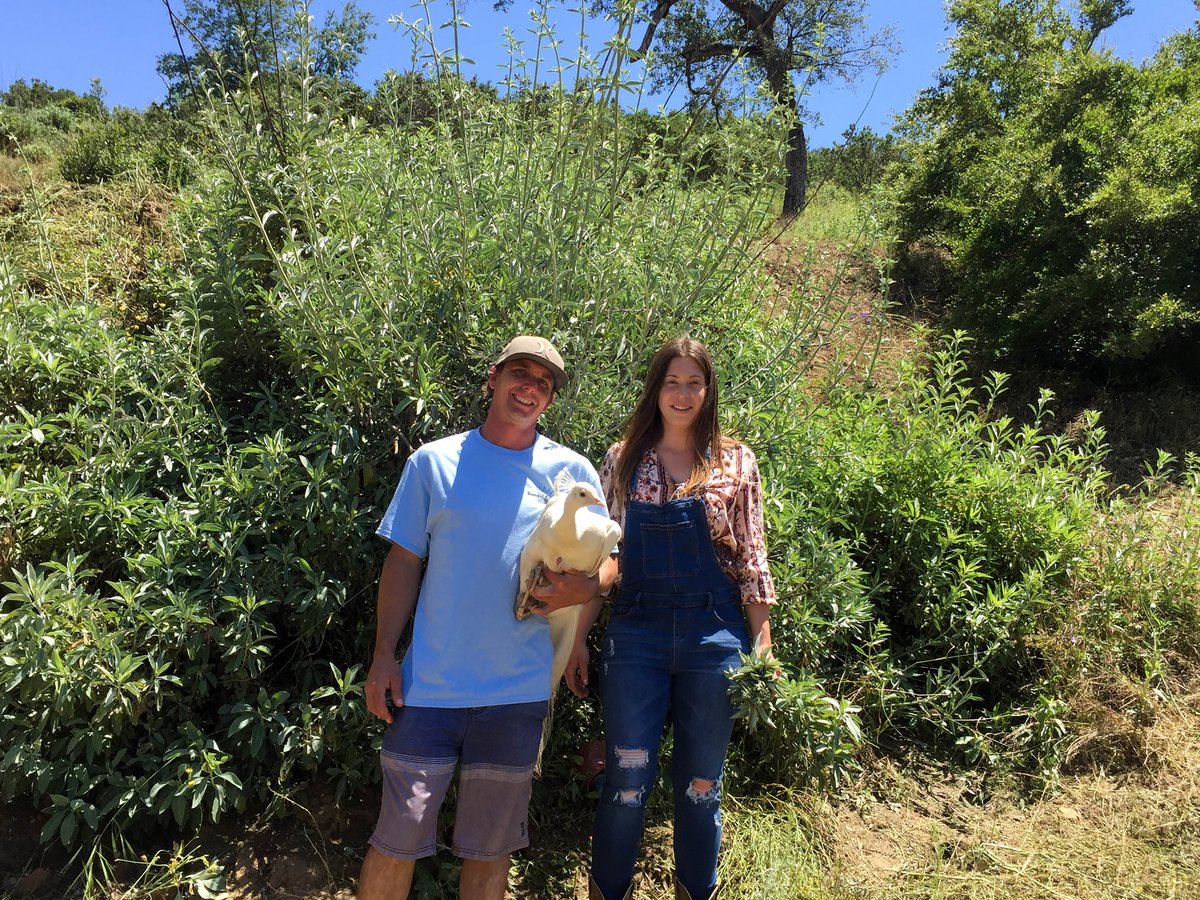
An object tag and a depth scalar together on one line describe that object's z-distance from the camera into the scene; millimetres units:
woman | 2420
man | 2154
